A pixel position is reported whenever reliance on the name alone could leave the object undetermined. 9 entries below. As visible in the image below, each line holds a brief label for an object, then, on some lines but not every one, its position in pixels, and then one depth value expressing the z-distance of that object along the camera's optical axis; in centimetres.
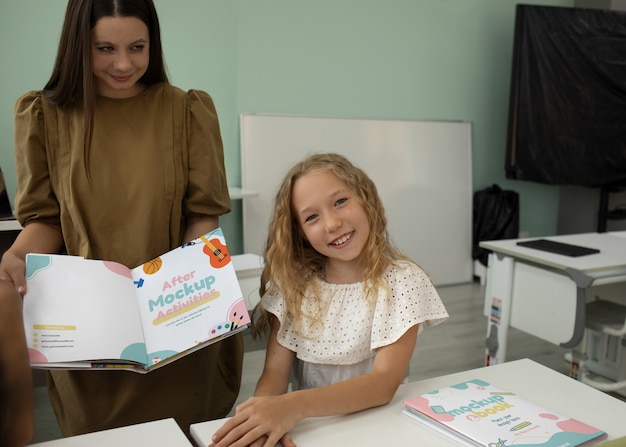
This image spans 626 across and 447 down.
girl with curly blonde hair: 125
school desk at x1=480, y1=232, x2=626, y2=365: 238
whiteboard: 390
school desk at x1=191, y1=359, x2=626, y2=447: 99
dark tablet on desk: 259
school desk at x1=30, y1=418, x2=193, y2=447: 94
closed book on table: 94
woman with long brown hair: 114
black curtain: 441
